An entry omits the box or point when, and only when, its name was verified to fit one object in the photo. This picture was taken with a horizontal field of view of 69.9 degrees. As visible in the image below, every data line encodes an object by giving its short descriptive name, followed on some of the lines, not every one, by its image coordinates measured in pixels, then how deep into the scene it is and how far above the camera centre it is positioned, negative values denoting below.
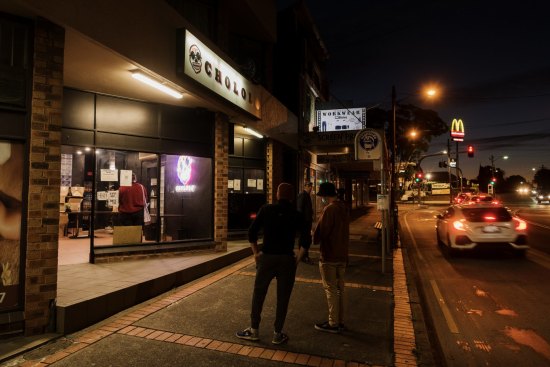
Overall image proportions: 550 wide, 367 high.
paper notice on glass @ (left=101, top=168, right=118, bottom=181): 8.98 +0.50
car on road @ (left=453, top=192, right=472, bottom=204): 32.31 +0.04
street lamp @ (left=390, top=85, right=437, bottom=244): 13.12 +1.08
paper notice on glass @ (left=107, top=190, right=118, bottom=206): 10.32 -0.01
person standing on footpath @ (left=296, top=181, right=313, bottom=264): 9.07 -0.13
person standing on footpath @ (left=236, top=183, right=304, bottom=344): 4.57 -0.70
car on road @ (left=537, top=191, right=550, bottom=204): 45.09 +0.21
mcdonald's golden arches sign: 35.41 +6.37
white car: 10.53 -0.84
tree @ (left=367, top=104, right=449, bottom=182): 42.56 +8.22
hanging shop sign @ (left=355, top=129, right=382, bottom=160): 9.31 +1.27
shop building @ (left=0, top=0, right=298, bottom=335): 4.94 +1.39
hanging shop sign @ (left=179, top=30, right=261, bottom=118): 7.77 +2.80
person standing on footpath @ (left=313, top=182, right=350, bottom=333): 5.05 -0.79
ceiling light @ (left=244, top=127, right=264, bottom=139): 12.32 +2.13
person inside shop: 9.09 -0.19
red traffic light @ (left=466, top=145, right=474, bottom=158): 36.05 +4.36
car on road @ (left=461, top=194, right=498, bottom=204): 27.44 -0.03
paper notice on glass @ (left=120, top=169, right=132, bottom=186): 9.16 +0.46
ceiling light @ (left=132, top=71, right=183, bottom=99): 6.98 +2.15
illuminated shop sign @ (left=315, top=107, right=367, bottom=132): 21.75 +4.37
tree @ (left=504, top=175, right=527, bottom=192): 161.52 +7.60
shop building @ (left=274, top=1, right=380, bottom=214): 17.25 +5.18
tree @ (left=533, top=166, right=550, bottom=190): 135.00 +7.91
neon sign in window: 10.12 +0.63
